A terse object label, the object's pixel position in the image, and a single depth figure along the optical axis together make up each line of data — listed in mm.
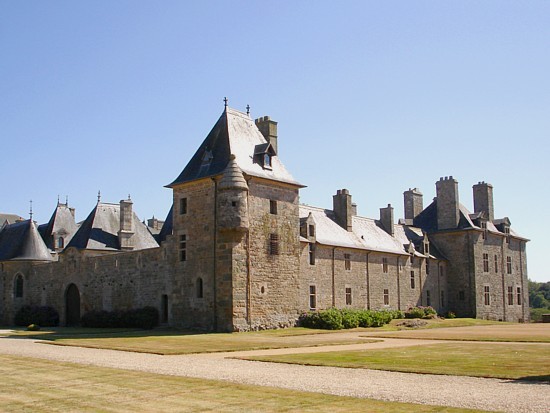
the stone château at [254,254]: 31703
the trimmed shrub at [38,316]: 39812
